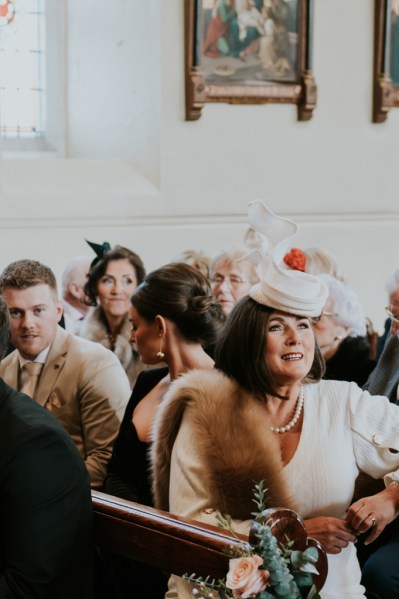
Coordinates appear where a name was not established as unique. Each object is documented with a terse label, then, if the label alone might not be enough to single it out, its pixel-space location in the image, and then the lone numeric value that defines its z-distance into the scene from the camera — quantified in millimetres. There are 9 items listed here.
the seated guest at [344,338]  7686
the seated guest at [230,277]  9433
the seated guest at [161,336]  5708
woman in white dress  4494
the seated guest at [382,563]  4972
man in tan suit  6490
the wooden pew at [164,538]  3766
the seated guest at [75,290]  9929
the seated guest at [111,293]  8769
